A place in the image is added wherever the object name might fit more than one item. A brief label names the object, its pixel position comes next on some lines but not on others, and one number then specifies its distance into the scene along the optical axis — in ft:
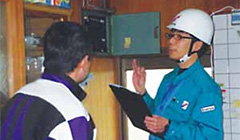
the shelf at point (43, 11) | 8.88
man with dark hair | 4.70
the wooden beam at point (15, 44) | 8.26
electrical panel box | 11.13
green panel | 11.25
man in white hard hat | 7.27
